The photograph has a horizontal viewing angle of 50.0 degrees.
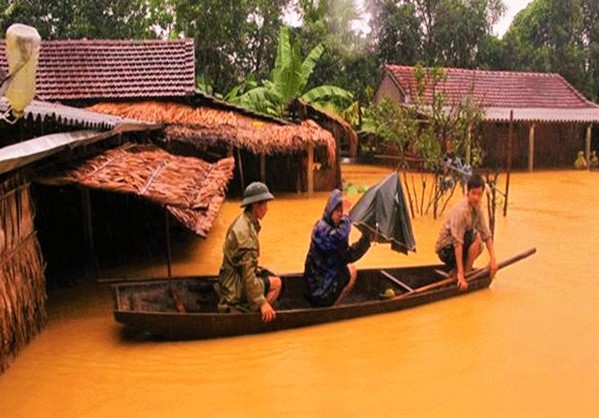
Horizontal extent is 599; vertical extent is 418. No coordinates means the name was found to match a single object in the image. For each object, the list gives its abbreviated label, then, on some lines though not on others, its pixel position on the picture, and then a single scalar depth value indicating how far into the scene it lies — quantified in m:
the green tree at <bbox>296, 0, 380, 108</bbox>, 25.86
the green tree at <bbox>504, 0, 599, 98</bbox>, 30.06
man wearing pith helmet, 5.91
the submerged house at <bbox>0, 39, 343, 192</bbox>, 15.42
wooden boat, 6.00
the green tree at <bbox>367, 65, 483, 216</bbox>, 13.23
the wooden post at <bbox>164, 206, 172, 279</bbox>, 7.35
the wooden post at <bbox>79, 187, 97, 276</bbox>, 7.93
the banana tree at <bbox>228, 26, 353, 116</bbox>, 18.55
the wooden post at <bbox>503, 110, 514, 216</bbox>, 13.51
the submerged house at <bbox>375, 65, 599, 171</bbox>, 22.78
